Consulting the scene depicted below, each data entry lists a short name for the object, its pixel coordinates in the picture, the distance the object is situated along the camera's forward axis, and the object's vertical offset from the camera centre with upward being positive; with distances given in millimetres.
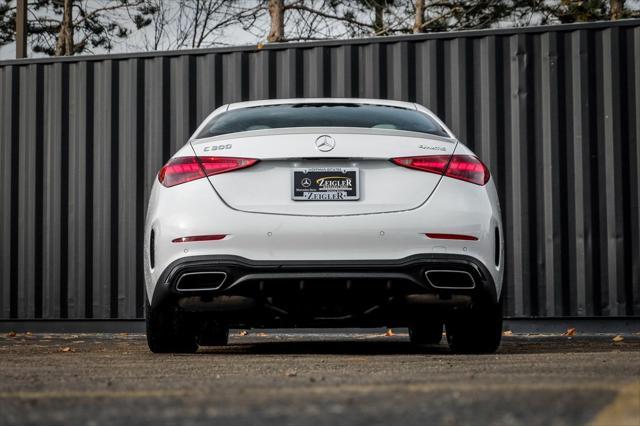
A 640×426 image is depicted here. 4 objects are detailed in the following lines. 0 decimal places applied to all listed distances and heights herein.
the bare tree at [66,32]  26625 +4985
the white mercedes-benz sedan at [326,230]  5637 +14
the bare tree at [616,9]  23577 +4675
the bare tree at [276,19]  23234 +4502
